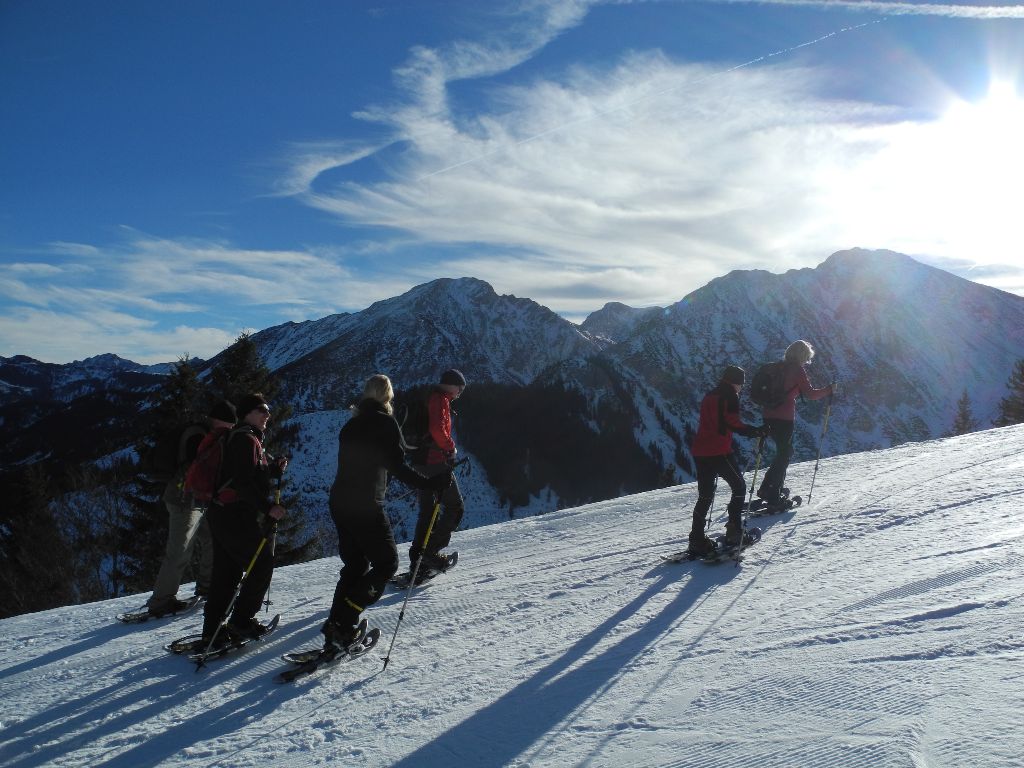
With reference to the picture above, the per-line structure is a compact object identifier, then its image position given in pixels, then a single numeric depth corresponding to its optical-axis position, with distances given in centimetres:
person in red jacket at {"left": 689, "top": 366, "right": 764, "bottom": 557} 711
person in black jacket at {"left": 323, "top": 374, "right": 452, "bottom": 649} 530
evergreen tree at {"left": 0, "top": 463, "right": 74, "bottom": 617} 2941
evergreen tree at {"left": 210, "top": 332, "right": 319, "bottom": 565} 2483
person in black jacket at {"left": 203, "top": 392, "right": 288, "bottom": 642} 545
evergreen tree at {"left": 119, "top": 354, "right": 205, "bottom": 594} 2389
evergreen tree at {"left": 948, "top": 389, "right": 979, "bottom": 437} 5375
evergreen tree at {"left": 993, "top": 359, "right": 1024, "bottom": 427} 4088
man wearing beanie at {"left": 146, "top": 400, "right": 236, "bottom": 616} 727
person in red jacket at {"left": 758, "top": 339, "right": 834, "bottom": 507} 865
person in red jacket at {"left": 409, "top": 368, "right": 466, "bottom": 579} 738
